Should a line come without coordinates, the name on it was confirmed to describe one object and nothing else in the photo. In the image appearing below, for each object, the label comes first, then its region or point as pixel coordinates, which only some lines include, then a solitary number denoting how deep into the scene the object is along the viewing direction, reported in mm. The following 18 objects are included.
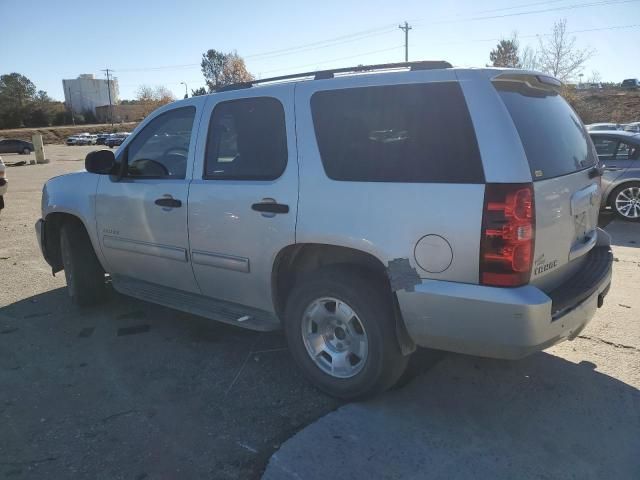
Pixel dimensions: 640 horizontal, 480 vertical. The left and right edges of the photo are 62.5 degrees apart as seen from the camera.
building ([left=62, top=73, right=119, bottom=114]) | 128000
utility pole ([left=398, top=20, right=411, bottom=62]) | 56812
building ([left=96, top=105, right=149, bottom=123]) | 114312
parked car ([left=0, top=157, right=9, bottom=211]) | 9960
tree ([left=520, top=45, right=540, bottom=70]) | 42375
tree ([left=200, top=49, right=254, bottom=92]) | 91125
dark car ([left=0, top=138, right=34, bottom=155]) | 47156
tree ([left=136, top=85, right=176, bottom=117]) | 113438
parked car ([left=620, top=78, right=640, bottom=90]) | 73338
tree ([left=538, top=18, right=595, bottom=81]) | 40344
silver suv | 2699
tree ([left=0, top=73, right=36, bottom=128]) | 92750
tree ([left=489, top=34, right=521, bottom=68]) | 53219
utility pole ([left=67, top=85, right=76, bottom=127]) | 105081
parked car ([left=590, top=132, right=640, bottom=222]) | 9039
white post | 35094
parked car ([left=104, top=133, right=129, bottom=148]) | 59734
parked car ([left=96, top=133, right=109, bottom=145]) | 69062
